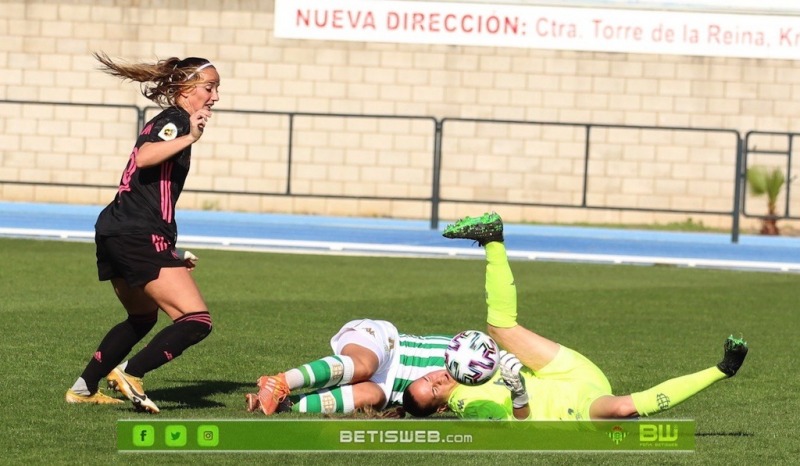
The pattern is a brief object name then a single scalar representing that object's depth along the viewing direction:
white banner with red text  48.97
